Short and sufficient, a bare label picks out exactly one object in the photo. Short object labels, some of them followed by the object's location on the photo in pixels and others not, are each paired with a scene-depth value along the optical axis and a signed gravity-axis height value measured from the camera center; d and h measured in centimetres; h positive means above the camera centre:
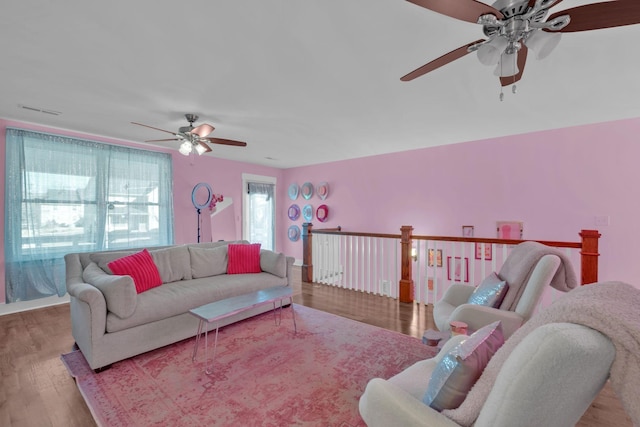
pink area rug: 175 -126
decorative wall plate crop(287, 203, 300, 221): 679 -11
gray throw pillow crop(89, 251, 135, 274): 285 -52
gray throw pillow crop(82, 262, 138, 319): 229 -70
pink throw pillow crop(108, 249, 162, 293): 271 -60
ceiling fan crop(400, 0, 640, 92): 123 +86
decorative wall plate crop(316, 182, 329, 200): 623 +38
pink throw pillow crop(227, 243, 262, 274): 360 -67
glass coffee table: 225 -84
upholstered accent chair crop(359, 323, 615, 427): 67 -42
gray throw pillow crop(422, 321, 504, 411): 95 -56
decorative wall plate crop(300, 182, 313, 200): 649 +40
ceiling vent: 305 +106
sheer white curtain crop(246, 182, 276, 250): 644 -15
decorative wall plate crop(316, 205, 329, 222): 626 -12
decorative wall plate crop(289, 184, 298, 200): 677 +39
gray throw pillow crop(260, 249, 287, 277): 359 -71
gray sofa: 223 -83
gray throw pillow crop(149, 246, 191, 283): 309 -62
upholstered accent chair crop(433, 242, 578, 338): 180 -52
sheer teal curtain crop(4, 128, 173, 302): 351 +5
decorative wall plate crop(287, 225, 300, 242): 679 -61
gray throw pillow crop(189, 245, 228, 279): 338 -66
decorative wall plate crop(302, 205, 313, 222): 653 -11
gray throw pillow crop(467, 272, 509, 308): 199 -61
